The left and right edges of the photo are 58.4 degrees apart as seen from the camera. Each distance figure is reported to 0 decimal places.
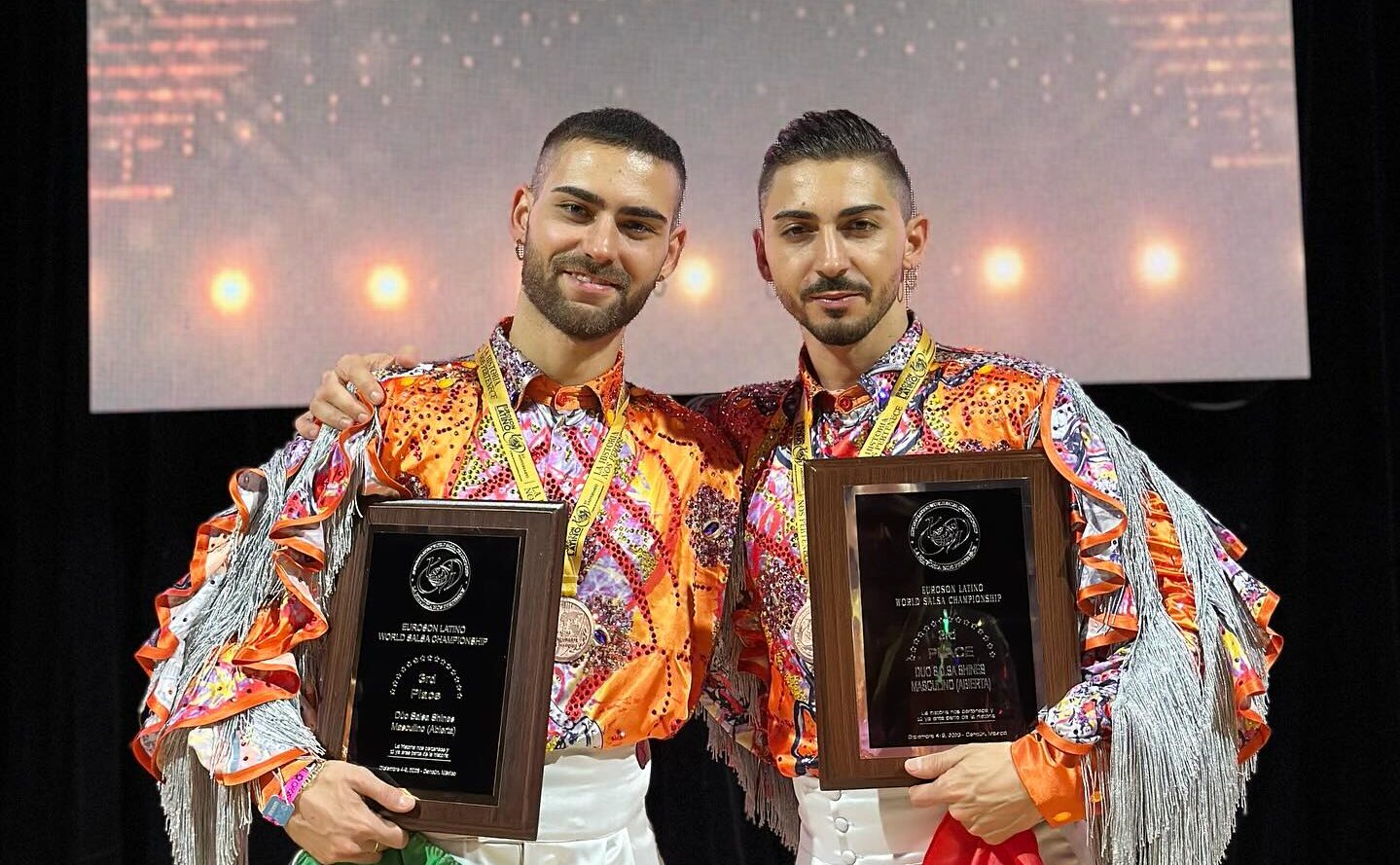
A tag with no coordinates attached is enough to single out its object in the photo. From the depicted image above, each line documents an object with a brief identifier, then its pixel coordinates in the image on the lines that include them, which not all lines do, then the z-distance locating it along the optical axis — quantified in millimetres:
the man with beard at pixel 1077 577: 1636
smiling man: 1627
